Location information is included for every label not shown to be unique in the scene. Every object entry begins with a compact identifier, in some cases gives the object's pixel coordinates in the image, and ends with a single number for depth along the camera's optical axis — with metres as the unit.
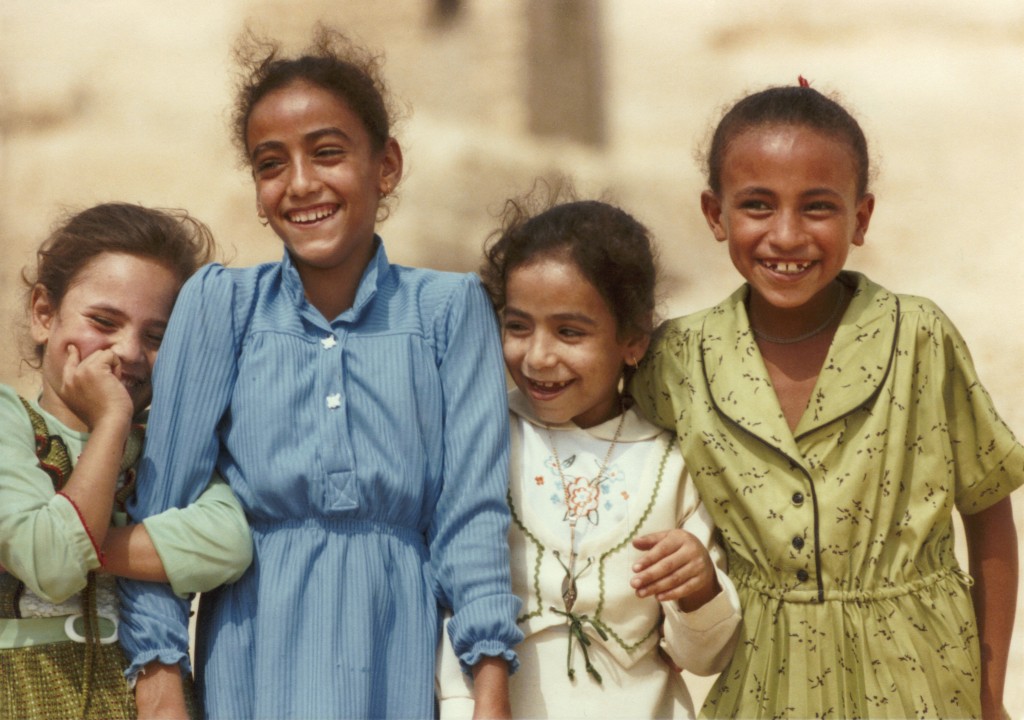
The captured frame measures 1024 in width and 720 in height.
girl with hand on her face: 4.82
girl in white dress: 5.24
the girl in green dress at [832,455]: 5.21
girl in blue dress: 4.98
